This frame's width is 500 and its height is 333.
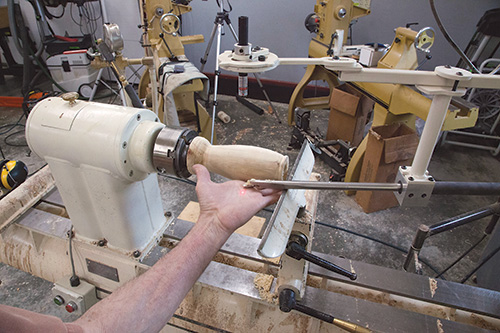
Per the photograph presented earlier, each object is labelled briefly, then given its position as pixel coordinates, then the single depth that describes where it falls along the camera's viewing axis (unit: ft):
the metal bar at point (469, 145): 9.59
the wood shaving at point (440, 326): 2.87
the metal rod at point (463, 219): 4.22
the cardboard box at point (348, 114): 8.42
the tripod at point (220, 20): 9.54
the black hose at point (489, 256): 4.60
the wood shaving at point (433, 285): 3.18
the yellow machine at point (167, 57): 8.33
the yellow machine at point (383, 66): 5.66
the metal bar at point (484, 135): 9.30
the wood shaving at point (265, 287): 2.99
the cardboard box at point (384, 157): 6.63
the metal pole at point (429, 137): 2.59
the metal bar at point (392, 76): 2.48
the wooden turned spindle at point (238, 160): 2.54
